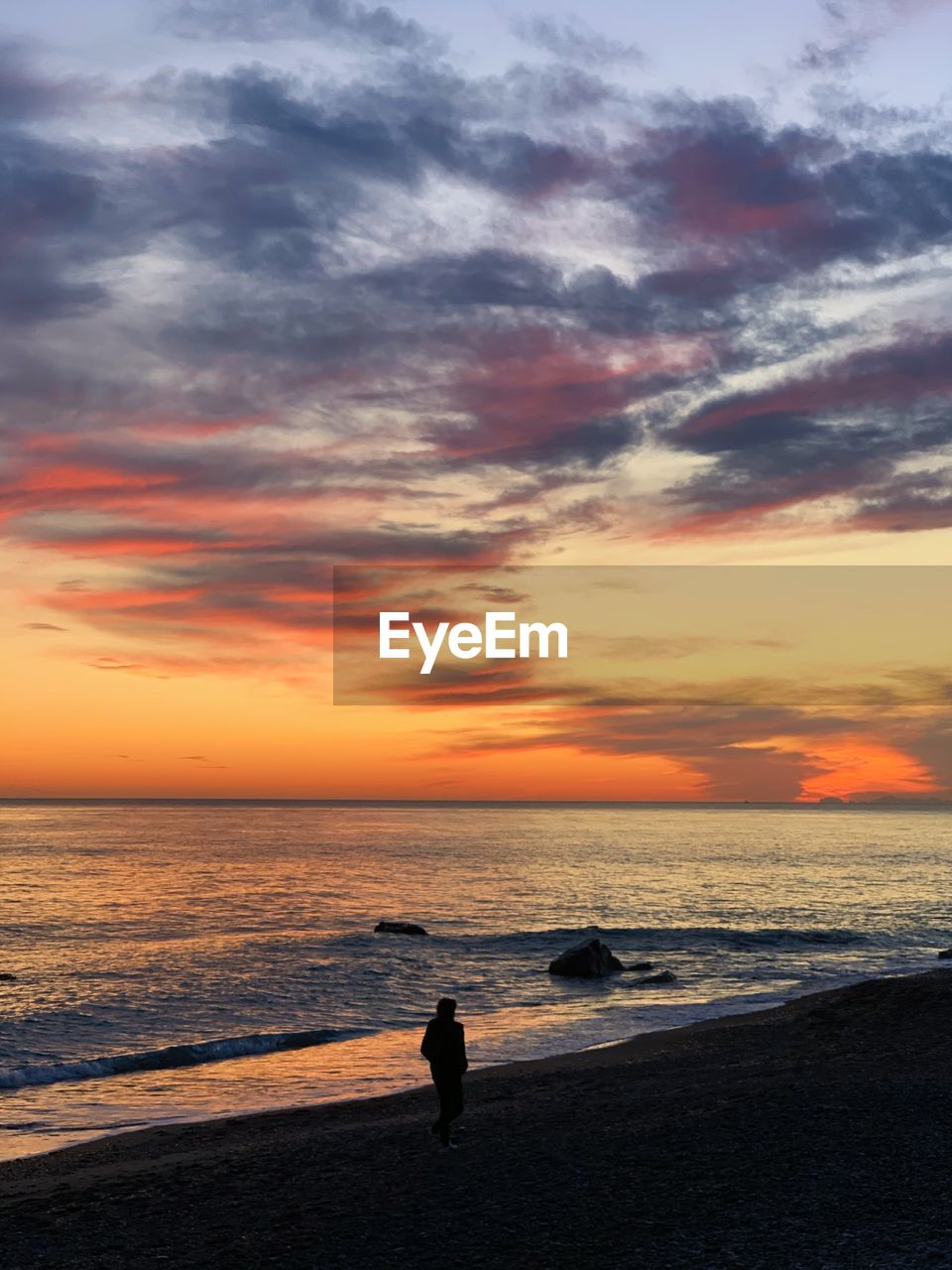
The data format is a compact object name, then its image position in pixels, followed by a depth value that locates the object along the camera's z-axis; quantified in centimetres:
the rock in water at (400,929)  6141
